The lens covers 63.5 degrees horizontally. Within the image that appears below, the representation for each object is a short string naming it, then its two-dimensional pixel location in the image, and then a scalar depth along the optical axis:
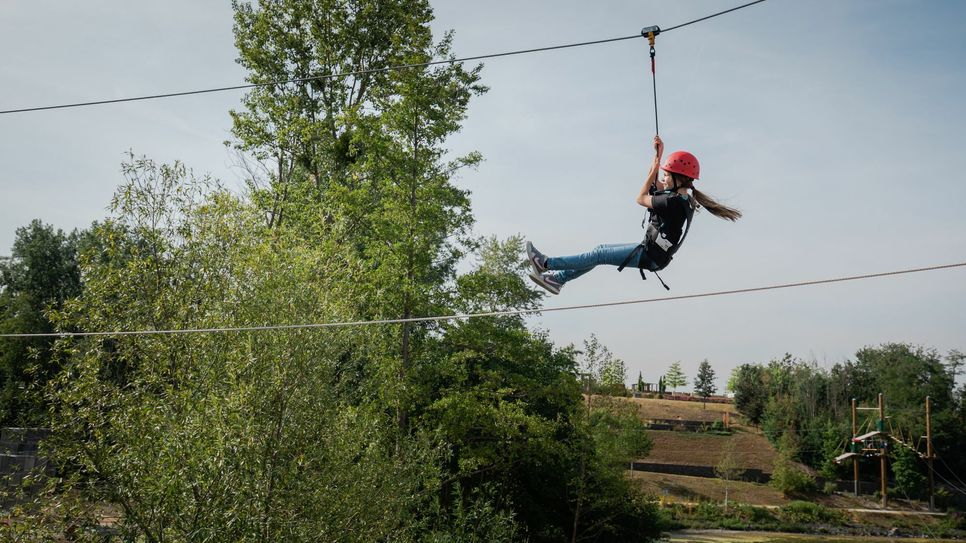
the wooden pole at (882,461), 40.12
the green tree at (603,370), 25.48
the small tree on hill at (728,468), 44.53
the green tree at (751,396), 59.81
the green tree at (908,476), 47.72
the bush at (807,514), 41.84
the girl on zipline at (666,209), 7.21
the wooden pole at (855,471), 44.58
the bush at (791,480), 46.66
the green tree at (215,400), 10.18
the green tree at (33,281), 36.38
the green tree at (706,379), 76.62
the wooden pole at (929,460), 42.25
